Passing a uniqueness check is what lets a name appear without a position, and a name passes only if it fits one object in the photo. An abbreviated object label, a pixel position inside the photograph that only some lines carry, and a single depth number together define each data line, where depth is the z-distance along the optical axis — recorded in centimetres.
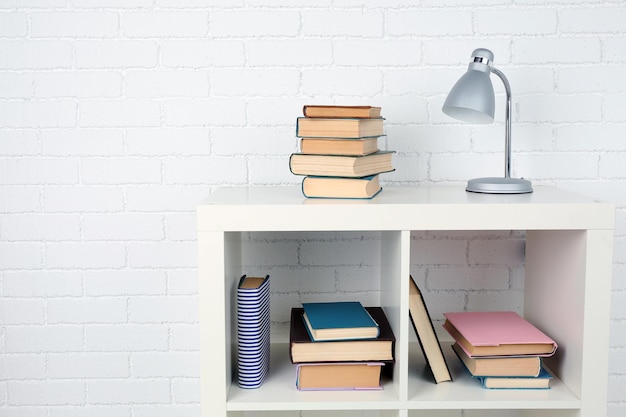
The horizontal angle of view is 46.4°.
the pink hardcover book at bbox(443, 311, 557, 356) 170
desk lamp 171
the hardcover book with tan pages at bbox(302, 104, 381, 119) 165
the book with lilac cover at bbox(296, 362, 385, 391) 170
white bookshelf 158
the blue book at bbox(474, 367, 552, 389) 169
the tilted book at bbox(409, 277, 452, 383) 171
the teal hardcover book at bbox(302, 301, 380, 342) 169
